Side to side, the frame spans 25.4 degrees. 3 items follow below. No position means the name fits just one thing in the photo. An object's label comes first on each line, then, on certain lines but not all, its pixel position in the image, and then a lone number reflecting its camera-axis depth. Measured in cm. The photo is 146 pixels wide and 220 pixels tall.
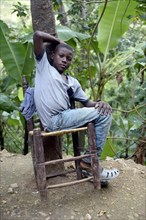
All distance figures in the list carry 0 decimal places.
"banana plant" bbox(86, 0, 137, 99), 418
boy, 273
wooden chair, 264
